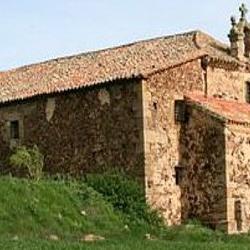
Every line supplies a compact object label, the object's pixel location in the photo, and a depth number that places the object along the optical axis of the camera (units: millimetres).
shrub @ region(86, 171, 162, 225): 35750
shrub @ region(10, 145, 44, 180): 39219
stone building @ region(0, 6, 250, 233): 37375
